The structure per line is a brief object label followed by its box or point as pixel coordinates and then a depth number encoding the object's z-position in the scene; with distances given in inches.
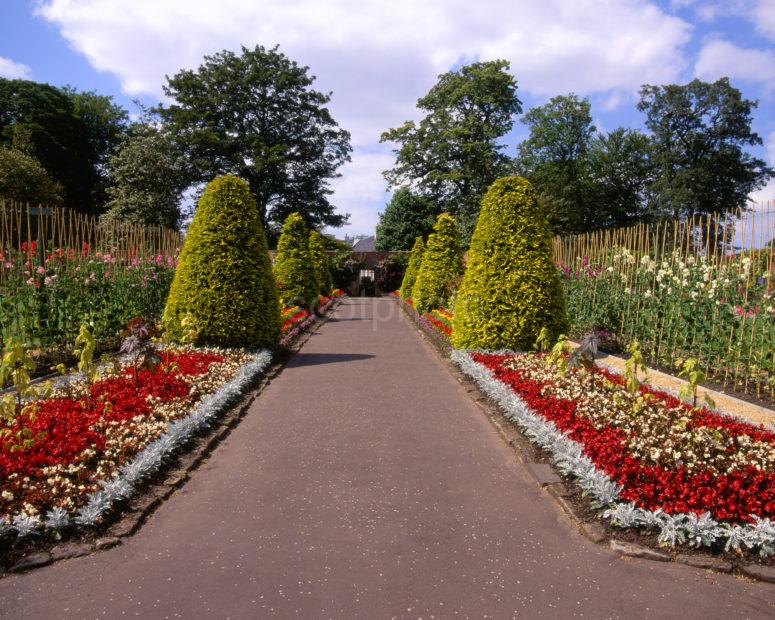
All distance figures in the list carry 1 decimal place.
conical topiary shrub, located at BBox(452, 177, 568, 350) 382.9
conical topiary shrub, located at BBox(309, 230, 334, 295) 1056.2
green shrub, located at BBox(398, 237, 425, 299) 1037.7
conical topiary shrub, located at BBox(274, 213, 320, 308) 764.0
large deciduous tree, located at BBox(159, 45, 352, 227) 1374.3
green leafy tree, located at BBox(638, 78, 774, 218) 1398.9
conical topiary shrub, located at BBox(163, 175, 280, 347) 381.4
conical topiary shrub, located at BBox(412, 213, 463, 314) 694.5
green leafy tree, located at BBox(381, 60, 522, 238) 1370.6
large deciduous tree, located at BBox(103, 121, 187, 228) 1328.7
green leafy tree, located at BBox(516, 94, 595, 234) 1624.0
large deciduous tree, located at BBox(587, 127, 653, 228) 1668.3
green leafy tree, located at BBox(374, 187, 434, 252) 1985.7
